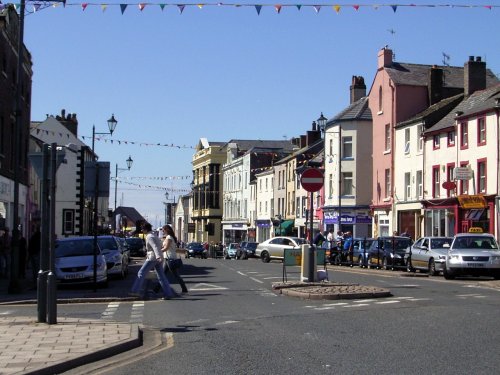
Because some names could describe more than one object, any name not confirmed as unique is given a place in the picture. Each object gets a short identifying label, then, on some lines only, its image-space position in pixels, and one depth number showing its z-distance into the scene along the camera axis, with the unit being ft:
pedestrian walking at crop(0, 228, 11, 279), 96.01
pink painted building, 181.47
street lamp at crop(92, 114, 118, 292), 67.67
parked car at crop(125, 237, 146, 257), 190.78
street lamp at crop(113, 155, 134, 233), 165.50
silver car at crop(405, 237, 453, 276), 102.06
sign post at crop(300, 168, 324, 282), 68.85
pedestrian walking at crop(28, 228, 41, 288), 81.16
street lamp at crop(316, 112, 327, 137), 171.37
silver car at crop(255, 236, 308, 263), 165.69
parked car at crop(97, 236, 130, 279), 86.94
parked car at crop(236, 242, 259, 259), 210.38
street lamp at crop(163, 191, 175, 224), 446.19
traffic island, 61.62
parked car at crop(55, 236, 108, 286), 75.36
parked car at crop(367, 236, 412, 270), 117.08
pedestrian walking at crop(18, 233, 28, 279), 86.62
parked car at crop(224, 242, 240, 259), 233.66
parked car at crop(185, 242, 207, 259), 248.32
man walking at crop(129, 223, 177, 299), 61.67
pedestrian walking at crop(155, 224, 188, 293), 66.46
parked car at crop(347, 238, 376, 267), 127.13
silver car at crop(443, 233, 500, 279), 91.25
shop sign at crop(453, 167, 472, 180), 146.51
